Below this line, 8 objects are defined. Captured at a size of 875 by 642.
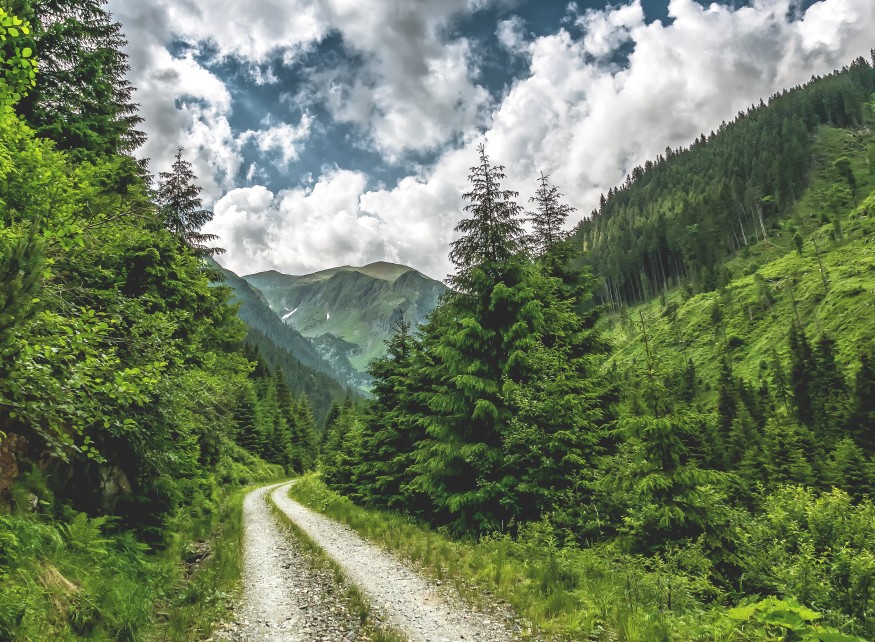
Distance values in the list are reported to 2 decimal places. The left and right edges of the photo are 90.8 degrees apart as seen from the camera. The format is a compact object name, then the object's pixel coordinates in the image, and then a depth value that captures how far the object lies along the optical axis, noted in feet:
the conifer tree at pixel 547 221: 65.62
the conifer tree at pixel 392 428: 65.67
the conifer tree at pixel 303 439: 230.89
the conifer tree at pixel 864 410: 148.77
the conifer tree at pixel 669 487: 29.32
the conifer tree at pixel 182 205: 74.64
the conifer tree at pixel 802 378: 196.42
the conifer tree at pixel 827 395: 163.53
